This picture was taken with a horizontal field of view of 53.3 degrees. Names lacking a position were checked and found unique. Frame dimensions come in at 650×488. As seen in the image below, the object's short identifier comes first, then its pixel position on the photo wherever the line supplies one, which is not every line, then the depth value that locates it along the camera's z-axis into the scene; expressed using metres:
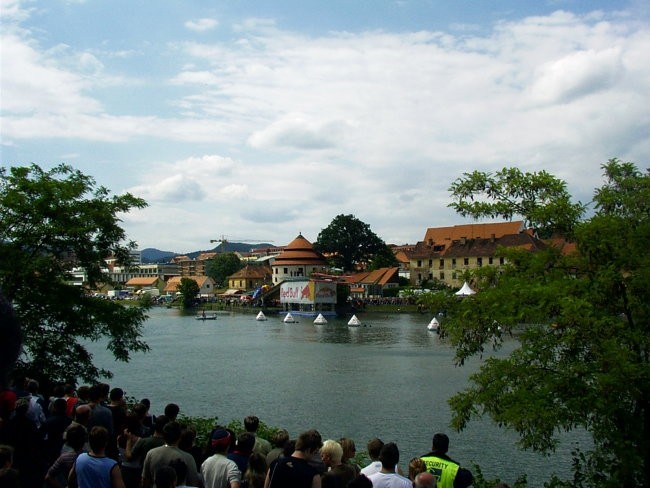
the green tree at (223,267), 182.00
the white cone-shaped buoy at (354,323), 76.06
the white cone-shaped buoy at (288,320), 88.19
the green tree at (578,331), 9.70
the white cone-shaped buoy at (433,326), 65.54
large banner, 103.62
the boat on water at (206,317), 93.82
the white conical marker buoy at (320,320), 84.25
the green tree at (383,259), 129.00
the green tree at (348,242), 131.50
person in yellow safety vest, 7.16
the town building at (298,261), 125.75
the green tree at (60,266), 17.28
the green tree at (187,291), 132.75
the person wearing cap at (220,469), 7.00
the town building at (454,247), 109.21
